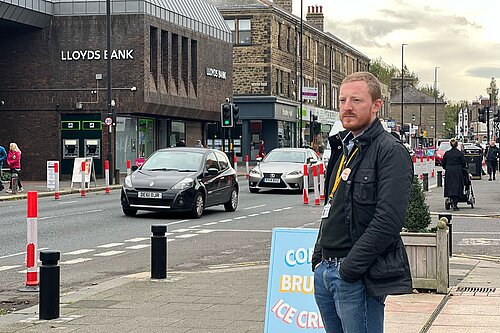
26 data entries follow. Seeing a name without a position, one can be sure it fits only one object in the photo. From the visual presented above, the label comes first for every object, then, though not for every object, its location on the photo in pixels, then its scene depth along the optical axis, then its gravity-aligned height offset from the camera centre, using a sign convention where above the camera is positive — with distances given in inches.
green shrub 426.6 -32.8
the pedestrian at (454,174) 973.8 -33.1
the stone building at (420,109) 5964.6 +203.8
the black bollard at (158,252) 454.9 -51.7
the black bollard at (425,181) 1317.7 -54.2
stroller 984.9 -53.8
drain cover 417.4 -64.4
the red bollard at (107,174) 1343.5 -44.9
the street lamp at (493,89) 5766.7 +332.2
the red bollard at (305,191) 1086.9 -55.2
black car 850.1 -36.8
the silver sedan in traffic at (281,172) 1274.6 -39.8
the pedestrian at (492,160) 1786.4 -34.9
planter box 402.6 -49.3
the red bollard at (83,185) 1281.9 -58.0
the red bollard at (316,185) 1082.1 -50.1
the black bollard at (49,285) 362.9 -53.4
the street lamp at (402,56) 3877.5 +347.5
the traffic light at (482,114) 1916.6 +53.9
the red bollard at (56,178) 1220.5 -46.0
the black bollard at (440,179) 1454.2 -57.7
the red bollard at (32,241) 448.1 -45.6
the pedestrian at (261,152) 2255.7 -23.9
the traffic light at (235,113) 1726.1 +50.6
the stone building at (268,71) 2640.3 +201.2
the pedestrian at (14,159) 1280.8 -21.9
